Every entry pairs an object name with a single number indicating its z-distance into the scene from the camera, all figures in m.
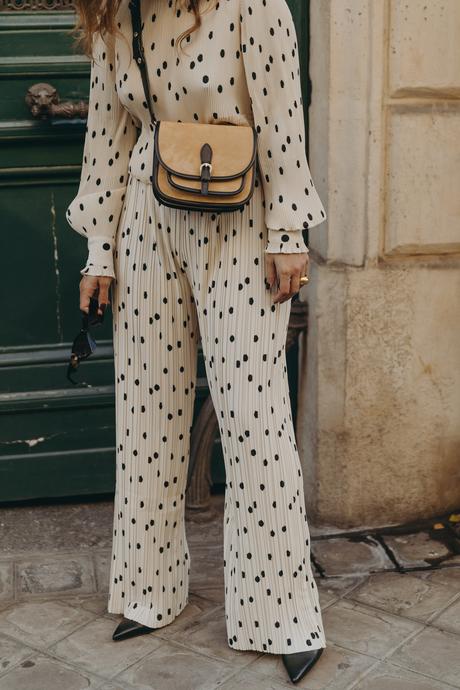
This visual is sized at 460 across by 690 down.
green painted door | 3.60
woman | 2.63
